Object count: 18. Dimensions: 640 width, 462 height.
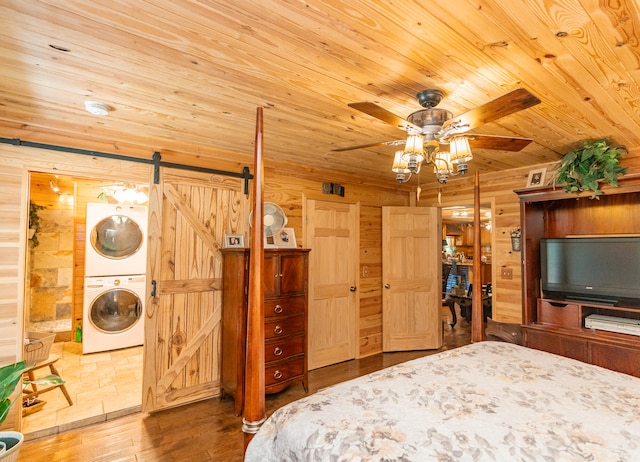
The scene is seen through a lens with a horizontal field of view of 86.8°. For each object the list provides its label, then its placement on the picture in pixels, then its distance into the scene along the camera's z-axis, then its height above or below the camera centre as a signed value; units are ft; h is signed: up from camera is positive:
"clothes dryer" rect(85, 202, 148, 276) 14.67 +0.29
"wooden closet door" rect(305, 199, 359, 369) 12.83 -1.37
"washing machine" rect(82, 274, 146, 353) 14.35 -2.95
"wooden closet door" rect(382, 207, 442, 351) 14.61 -1.44
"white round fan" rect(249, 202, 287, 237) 11.41 +0.92
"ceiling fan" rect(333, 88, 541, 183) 5.41 +2.07
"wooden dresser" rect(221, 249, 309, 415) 9.56 -2.19
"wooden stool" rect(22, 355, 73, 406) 9.13 -4.04
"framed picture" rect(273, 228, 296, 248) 11.72 +0.27
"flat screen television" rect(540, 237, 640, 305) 9.50 -0.68
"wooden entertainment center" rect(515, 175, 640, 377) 9.24 -0.96
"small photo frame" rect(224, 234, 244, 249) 10.67 +0.15
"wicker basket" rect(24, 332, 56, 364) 8.73 -2.73
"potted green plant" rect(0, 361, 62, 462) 5.90 -2.91
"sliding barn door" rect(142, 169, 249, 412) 9.64 -1.21
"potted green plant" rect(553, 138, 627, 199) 9.15 +2.22
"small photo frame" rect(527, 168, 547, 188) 11.68 +2.41
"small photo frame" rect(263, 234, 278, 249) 11.31 +0.16
